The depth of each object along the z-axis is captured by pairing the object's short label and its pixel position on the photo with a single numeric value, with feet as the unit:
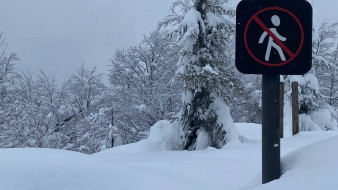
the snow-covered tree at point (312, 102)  49.66
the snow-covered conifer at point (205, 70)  38.52
